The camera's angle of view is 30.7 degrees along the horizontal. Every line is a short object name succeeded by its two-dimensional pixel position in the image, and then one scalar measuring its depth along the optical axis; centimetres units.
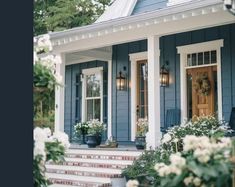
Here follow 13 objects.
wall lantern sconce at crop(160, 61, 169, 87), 1017
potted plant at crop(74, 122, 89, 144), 1141
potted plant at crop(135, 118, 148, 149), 898
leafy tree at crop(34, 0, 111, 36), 1866
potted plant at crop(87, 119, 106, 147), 1040
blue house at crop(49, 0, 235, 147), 829
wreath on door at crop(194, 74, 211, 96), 966
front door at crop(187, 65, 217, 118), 961
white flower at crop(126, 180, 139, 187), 308
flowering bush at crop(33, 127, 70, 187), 331
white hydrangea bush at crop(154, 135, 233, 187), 280
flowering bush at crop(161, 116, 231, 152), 767
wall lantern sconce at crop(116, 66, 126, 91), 1127
